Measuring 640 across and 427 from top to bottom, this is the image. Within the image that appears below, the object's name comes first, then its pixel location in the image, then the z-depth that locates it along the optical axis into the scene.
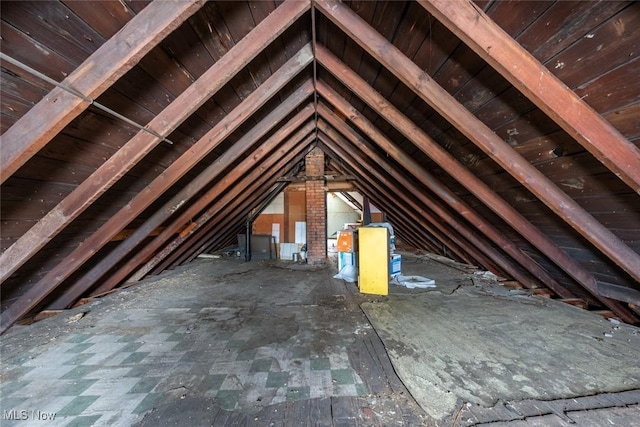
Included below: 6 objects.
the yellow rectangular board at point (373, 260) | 3.33
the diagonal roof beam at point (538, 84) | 1.12
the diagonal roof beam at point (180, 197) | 2.69
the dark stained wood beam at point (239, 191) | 3.71
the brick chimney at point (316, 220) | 5.51
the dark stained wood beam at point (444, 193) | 2.73
